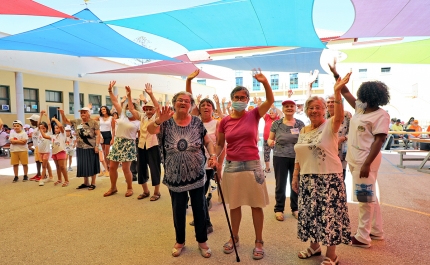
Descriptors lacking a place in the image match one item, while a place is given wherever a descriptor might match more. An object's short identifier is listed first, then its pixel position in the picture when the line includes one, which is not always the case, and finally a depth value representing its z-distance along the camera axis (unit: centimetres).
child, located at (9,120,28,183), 664
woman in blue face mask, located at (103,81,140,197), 500
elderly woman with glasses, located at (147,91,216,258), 280
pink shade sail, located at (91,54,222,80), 981
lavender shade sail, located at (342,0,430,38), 459
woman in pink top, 279
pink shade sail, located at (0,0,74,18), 452
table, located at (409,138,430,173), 730
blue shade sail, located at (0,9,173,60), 607
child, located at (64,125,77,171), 798
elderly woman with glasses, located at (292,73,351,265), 247
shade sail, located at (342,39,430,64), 795
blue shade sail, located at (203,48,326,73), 848
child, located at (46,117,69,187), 613
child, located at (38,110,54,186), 648
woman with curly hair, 272
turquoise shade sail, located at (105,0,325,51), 497
